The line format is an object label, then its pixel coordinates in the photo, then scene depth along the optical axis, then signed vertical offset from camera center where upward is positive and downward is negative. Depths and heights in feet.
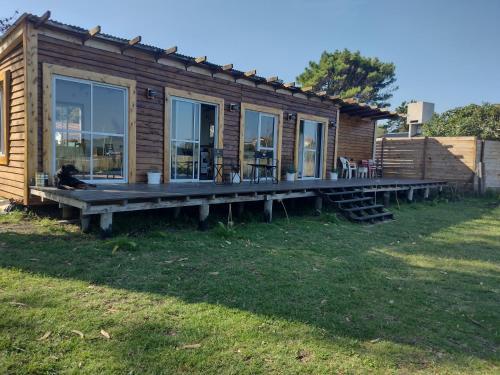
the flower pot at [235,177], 30.04 -0.82
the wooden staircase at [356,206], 25.33 -2.56
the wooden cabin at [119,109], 19.89 +3.80
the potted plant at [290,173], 35.45 -0.36
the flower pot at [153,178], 24.68 -0.86
